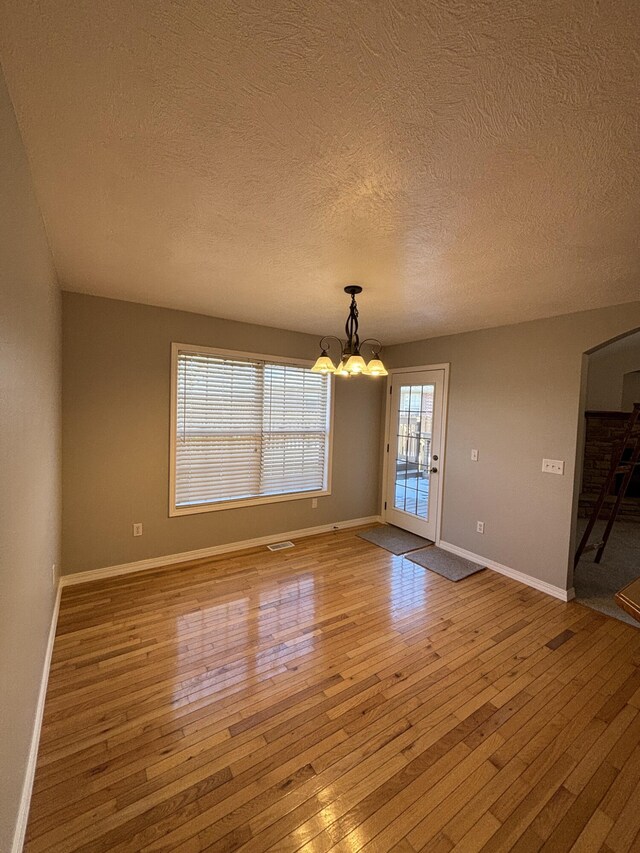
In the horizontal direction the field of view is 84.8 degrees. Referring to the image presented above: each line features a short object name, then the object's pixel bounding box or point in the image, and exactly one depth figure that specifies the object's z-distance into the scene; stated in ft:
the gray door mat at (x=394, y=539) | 13.52
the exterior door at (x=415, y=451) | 13.97
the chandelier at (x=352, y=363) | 7.85
